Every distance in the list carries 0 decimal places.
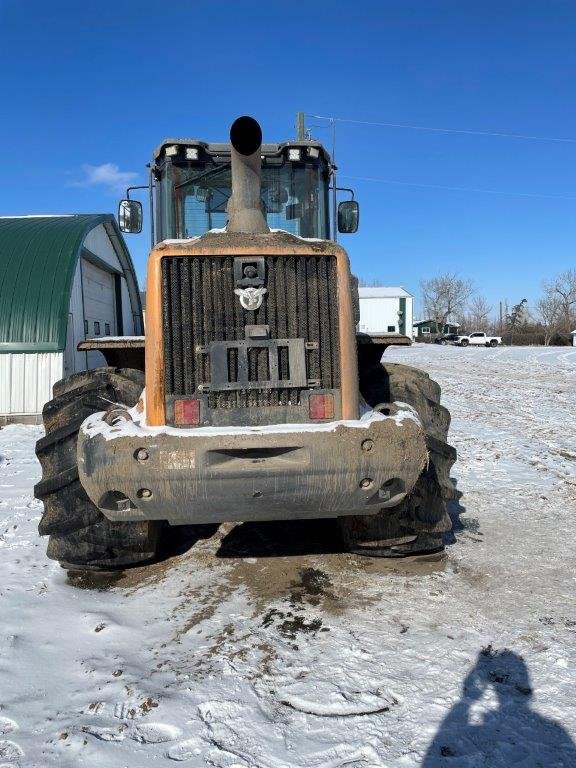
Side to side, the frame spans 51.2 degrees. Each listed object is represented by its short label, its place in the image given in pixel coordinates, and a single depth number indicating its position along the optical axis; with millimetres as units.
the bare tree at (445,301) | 80562
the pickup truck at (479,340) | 53188
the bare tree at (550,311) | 68244
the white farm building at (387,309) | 63188
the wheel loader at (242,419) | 2965
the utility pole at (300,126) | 17438
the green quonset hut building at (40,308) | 10086
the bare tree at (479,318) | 93812
